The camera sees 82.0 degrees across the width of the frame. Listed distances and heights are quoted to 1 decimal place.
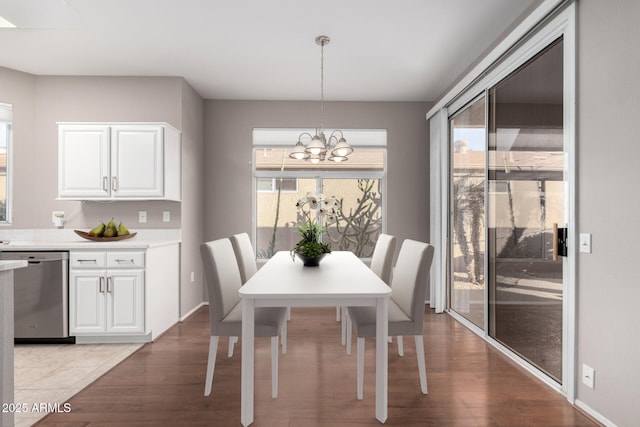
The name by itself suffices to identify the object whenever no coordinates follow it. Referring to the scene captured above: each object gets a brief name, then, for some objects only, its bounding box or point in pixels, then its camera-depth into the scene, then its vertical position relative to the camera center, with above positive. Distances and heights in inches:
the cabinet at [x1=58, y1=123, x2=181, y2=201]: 143.9 +20.0
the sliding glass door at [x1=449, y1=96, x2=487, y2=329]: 141.3 +1.0
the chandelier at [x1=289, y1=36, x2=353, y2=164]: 111.9 +19.7
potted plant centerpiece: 110.0 -6.6
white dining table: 74.9 -18.3
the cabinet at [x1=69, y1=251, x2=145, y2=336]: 129.6 -28.7
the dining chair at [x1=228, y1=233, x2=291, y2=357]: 121.5 -16.3
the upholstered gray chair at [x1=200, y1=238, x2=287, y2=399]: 88.2 -26.0
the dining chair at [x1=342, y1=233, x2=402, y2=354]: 121.3 -17.3
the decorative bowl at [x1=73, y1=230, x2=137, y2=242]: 139.3 -10.0
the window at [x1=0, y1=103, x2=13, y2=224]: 151.9 +18.6
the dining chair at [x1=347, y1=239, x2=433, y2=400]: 88.8 -25.6
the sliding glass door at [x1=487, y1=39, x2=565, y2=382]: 97.0 +2.1
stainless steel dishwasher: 127.5 -29.6
